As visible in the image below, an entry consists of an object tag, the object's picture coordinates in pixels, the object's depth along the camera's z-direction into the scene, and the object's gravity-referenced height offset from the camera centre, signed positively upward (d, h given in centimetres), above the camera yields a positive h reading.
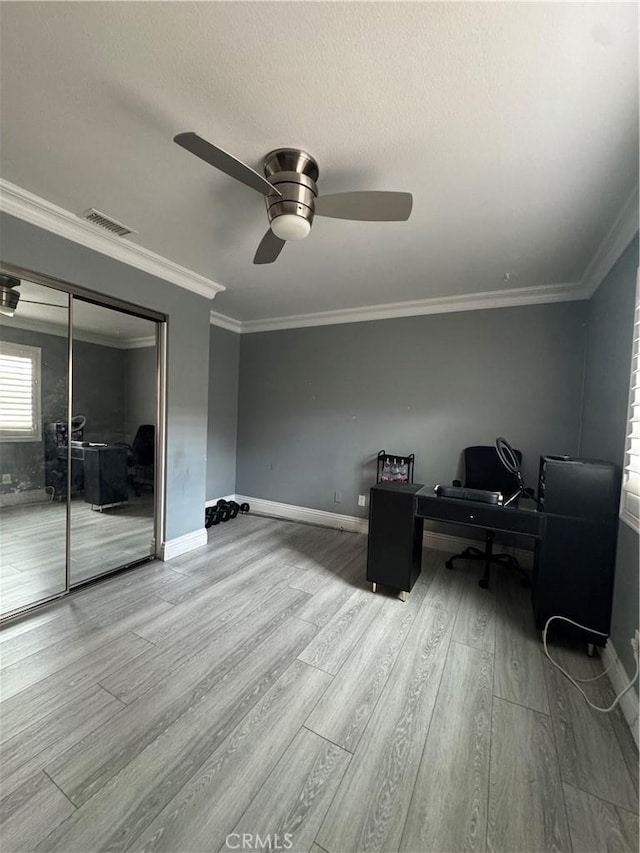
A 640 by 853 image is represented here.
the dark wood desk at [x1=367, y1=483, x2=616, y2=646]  186 -78
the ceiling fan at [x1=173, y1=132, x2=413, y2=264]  149 +103
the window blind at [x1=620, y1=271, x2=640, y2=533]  160 -17
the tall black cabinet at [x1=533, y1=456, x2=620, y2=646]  184 -69
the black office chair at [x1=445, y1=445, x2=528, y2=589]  283 -51
